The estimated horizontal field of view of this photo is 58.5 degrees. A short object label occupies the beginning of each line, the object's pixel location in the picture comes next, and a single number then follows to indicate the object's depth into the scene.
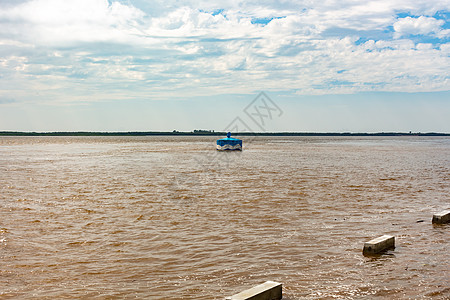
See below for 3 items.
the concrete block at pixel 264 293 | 6.64
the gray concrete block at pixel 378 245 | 9.91
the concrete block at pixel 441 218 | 13.20
